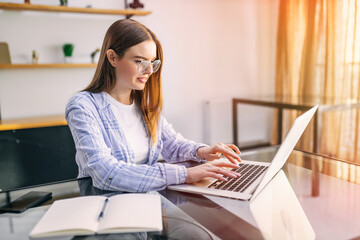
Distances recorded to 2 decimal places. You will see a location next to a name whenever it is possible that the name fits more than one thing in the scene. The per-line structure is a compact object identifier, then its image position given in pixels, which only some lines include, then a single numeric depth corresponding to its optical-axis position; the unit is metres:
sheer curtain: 2.88
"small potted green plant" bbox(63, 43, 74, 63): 2.83
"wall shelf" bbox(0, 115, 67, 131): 2.41
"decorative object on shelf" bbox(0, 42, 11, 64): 2.65
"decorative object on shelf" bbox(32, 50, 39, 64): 2.75
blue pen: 0.74
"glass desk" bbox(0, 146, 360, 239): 0.70
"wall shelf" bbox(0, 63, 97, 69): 2.59
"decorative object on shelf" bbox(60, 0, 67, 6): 2.73
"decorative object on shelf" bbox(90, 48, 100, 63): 2.94
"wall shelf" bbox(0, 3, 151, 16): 2.55
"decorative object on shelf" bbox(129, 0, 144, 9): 3.01
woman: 0.99
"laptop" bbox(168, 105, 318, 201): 0.85
